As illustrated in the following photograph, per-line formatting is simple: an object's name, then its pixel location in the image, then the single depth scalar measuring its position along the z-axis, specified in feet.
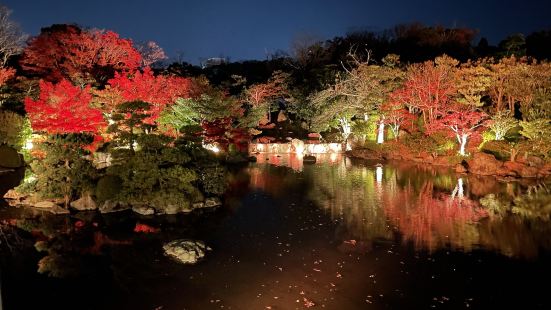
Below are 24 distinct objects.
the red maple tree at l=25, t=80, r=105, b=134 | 50.47
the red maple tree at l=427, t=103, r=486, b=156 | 80.64
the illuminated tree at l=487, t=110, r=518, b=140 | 78.89
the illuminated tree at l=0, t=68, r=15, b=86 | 78.12
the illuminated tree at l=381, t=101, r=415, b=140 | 97.55
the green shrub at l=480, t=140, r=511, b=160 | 76.93
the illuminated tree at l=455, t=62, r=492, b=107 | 82.94
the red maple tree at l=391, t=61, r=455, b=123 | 87.81
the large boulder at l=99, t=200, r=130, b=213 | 44.27
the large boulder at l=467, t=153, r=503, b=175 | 70.28
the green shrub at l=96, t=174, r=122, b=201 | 44.80
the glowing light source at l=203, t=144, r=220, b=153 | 92.73
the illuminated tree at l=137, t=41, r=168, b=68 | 116.35
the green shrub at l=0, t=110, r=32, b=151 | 72.95
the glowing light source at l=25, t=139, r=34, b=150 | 78.02
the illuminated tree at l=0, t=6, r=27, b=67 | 86.38
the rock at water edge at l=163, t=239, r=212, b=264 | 30.71
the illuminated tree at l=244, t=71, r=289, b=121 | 116.16
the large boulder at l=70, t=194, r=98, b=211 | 45.01
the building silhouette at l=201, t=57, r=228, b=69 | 217.77
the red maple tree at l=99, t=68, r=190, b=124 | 71.05
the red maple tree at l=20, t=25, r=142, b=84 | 92.63
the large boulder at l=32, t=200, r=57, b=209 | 45.21
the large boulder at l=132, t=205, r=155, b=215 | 43.37
